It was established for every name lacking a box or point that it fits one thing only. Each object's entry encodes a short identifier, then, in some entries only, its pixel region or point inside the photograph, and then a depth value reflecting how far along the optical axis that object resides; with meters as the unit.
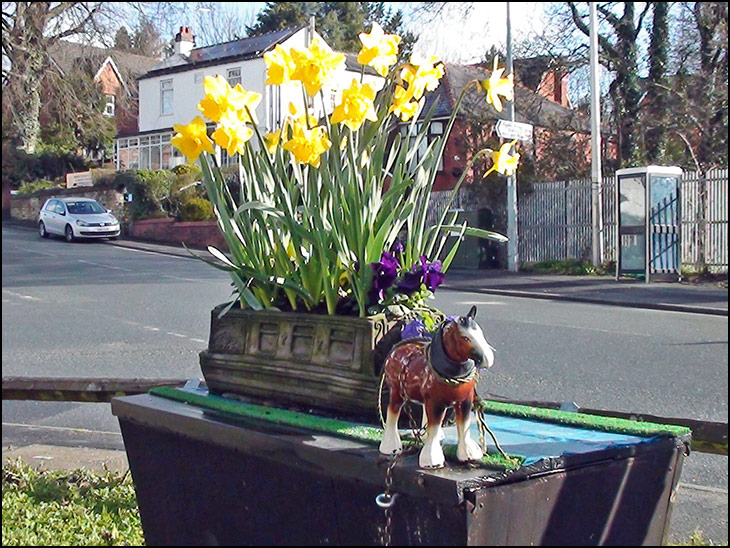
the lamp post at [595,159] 18.42
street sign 15.59
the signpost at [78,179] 35.94
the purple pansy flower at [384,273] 2.36
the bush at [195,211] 28.44
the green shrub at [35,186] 37.16
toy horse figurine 1.87
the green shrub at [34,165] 37.69
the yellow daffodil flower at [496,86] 2.56
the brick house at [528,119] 22.97
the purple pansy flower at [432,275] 2.36
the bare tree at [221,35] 33.24
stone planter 2.33
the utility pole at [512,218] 19.70
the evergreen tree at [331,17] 29.88
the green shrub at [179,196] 28.94
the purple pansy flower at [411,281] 2.35
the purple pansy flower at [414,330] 2.24
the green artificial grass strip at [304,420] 1.97
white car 27.25
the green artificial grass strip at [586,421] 2.32
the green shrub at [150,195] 30.06
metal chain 1.96
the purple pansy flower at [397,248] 2.52
